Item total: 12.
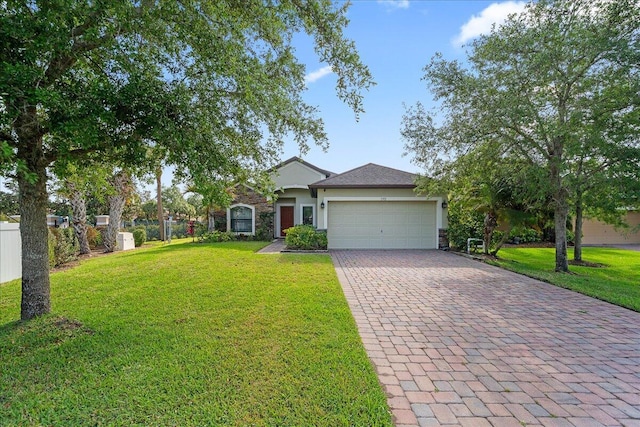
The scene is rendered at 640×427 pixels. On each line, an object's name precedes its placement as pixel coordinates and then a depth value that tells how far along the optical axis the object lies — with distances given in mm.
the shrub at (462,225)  14469
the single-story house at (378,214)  14938
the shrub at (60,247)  9656
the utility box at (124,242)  16484
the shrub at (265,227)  18641
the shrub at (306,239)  13828
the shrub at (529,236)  18919
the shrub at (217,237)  17781
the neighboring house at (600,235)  21062
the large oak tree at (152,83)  3447
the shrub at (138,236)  18834
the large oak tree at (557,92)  7828
